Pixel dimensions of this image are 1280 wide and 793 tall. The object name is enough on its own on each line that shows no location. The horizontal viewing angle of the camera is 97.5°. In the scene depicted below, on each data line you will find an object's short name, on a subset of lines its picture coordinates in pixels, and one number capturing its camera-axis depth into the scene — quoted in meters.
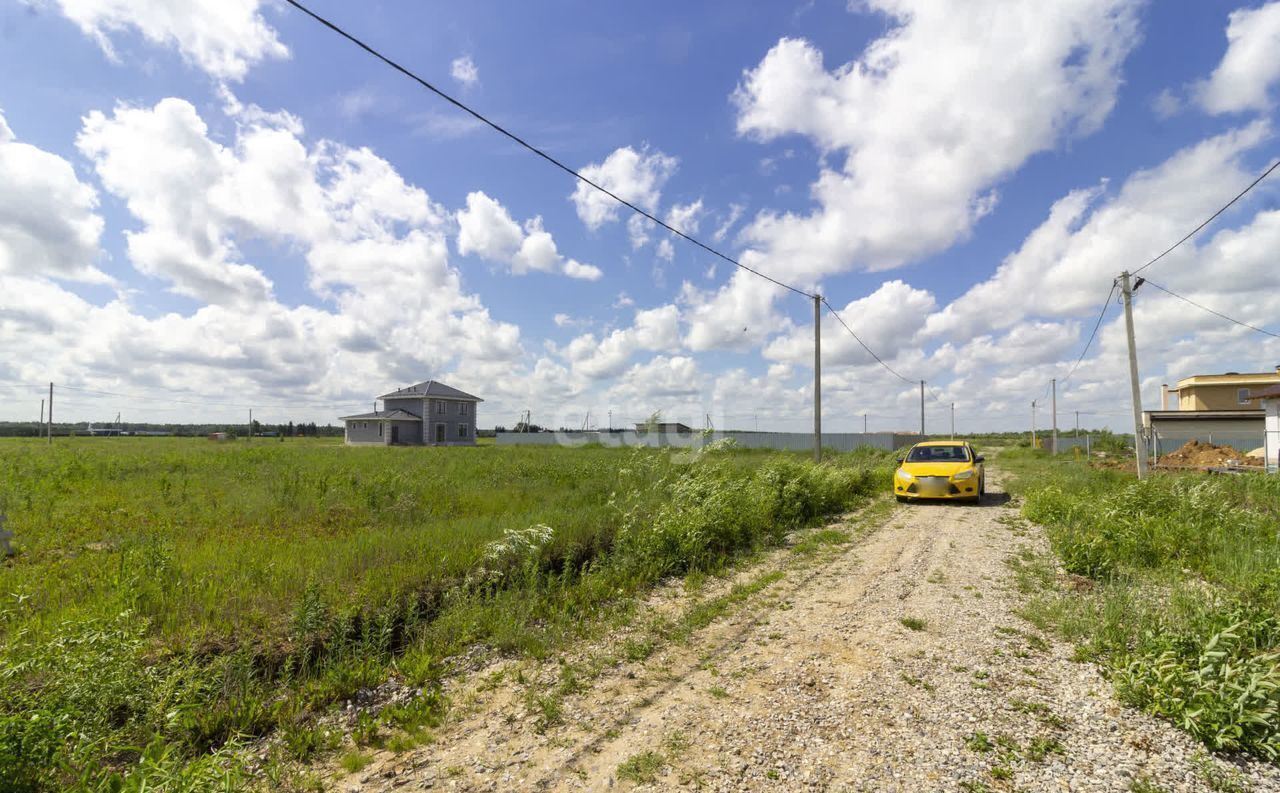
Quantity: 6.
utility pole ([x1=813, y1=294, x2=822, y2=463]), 19.48
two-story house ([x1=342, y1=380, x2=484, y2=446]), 45.78
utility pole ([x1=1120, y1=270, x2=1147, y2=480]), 14.98
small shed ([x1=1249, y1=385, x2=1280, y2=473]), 20.75
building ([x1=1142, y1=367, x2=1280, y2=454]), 30.78
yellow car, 13.10
